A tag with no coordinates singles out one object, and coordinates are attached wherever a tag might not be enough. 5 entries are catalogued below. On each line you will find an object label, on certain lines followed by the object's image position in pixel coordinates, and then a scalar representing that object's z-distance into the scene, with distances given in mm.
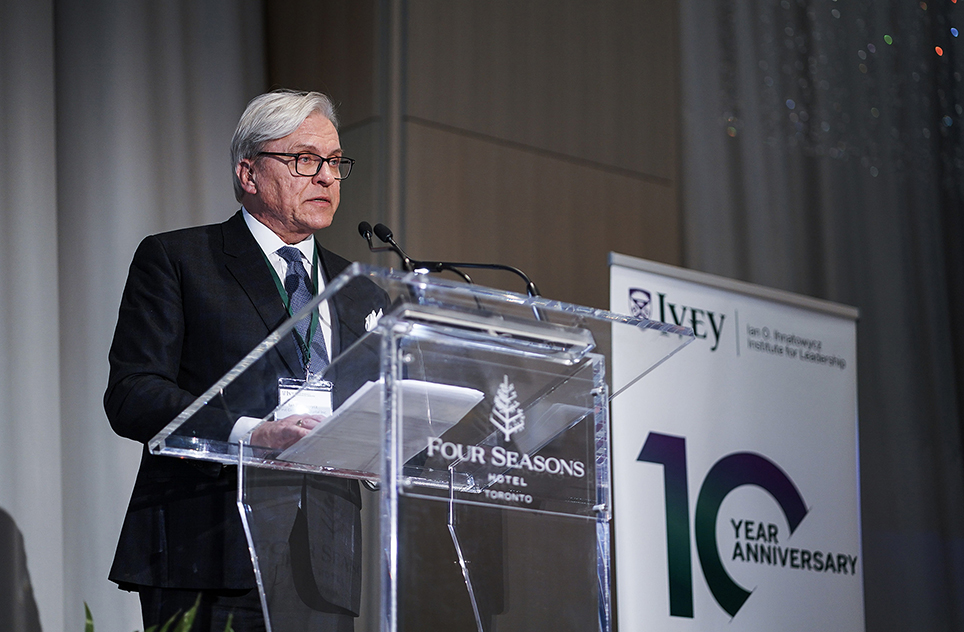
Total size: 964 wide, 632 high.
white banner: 6977
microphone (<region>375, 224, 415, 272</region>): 5632
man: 5407
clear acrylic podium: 5257
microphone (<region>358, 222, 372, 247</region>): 5658
